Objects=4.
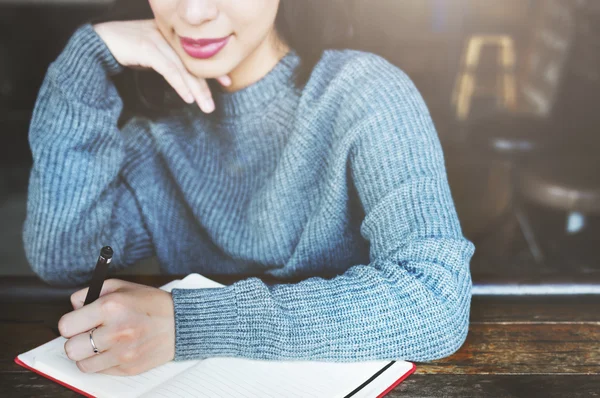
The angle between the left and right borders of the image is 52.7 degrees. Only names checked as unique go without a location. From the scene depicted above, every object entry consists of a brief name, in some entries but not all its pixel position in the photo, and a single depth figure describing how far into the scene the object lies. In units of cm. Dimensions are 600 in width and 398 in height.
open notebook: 78
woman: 85
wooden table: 80
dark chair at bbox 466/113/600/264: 139
